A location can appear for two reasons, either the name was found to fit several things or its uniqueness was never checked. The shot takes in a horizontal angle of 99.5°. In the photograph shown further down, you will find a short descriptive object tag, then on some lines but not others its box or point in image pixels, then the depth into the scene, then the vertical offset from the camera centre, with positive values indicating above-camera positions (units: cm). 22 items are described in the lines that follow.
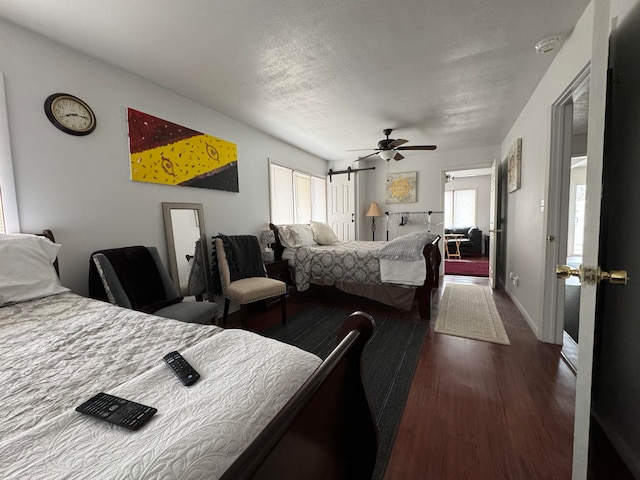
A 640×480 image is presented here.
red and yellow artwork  232 +66
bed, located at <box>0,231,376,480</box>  50 -43
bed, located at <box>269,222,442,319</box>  296 -56
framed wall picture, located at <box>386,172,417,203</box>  533 +62
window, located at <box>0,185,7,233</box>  165 +3
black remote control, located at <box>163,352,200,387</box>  74 -42
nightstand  347 -65
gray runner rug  154 -112
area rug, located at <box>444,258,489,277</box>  529 -106
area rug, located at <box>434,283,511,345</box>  259 -111
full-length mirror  259 -25
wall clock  183 +78
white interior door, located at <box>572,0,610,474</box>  83 +0
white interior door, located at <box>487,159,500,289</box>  394 -13
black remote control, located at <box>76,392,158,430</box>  59 -42
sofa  707 -71
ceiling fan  353 +94
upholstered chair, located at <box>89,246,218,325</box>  186 -45
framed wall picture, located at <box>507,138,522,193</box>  313 +61
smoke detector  188 +121
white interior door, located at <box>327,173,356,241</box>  543 +29
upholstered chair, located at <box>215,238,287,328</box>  257 -66
